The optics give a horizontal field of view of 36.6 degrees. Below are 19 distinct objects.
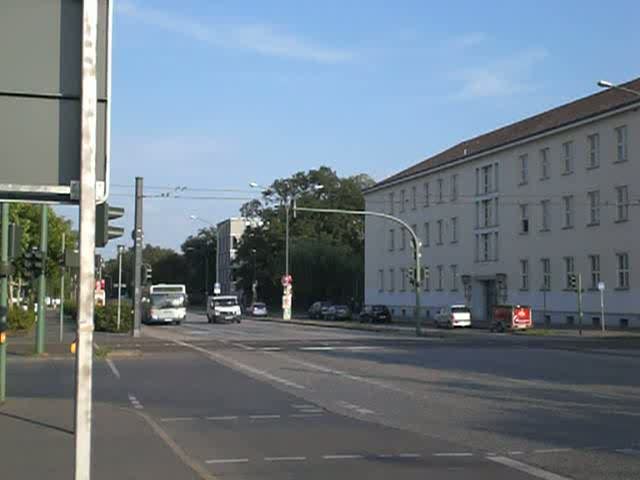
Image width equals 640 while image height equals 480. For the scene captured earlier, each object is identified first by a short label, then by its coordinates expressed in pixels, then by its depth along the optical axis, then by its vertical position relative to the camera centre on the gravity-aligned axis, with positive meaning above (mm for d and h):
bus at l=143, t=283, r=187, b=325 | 69312 -589
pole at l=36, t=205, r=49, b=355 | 28388 -37
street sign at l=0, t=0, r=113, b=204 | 4703 +971
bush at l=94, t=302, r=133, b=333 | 49594 -1090
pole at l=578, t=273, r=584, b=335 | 50981 -923
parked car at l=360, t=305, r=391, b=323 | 78562 -1384
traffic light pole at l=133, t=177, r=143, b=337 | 43594 +1647
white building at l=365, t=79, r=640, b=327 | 59000 +6006
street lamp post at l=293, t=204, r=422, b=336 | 48125 +1060
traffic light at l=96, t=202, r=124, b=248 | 7258 +552
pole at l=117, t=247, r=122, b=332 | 48100 -420
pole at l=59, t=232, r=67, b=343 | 38750 -574
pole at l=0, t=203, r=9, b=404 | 15477 +111
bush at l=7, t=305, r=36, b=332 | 49094 -1146
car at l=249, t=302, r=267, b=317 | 98500 -1235
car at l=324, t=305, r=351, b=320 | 87562 -1365
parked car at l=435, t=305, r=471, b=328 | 65062 -1285
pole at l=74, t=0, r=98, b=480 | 4750 +300
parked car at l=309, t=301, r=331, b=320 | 90188 -1128
